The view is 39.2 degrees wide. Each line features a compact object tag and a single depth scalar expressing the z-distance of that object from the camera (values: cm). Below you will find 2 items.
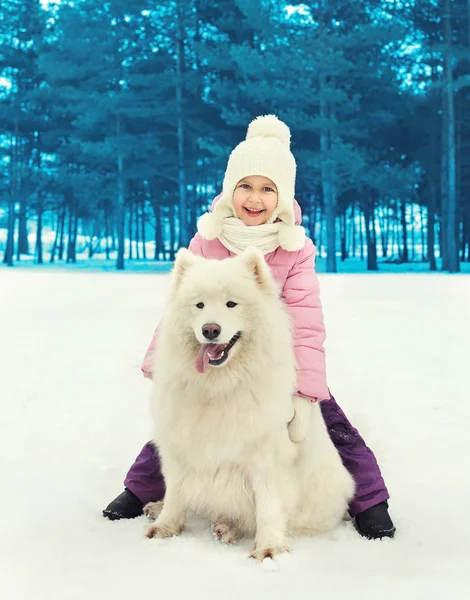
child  283
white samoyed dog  256
